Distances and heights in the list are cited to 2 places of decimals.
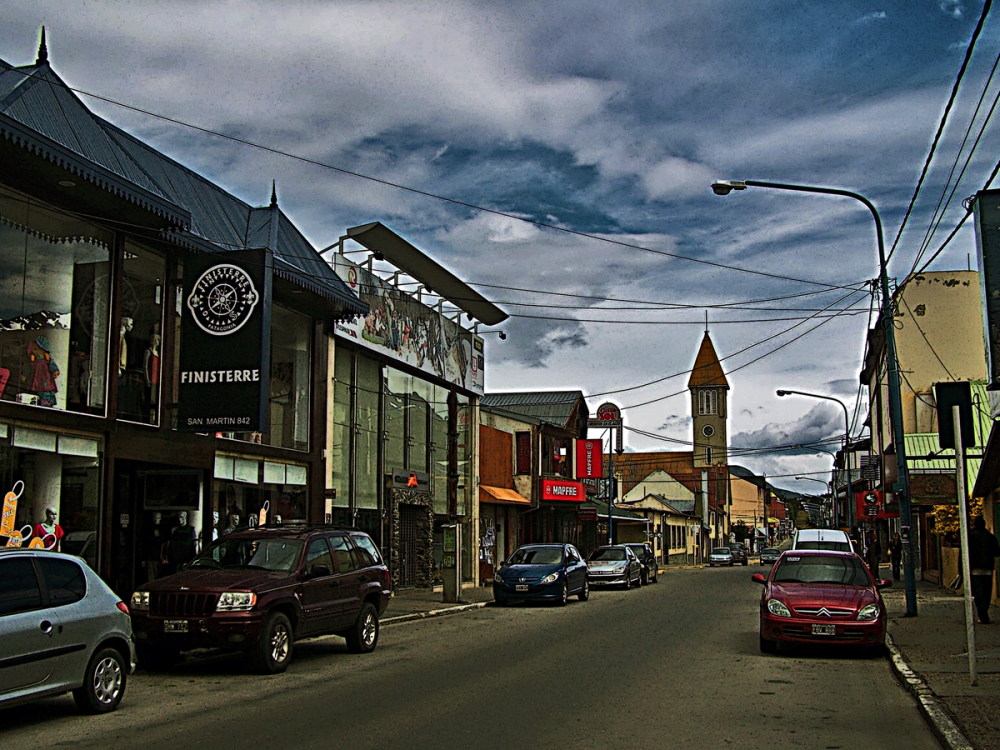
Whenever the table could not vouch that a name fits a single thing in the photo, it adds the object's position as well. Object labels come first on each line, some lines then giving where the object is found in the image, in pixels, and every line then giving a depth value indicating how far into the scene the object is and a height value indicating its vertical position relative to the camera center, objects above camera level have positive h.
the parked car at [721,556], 71.44 -3.21
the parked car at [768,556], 69.06 -3.12
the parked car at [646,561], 38.59 -1.98
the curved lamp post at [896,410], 19.89 +1.96
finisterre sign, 17.39 +2.94
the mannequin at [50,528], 15.13 -0.21
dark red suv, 12.02 -1.06
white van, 27.16 -0.85
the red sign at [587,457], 47.59 +2.50
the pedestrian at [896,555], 35.56 -1.63
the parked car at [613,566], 34.09 -1.88
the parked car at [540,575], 25.44 -1.62
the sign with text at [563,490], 40.30 +0.83
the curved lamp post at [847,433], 45.12 +3.63
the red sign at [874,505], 36.61 +0.15
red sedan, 13.79 -1.35
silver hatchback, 8.66 -1.07
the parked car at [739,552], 75.12 -3.21
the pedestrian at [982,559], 17.45 -0.87
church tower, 112.94 +11.25
